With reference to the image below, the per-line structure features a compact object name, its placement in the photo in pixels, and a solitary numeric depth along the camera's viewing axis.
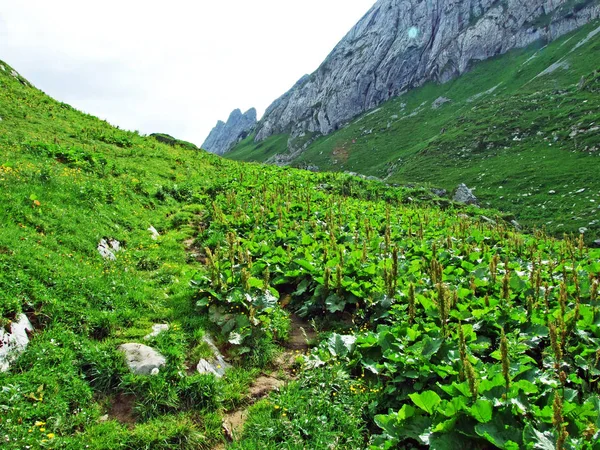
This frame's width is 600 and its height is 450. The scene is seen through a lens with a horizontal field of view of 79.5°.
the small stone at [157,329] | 7.73
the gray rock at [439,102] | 137.38
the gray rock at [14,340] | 6.24
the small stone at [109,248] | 11.17
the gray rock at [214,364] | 7.02
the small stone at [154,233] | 14.20
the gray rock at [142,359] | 6.75
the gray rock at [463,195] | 42.24
